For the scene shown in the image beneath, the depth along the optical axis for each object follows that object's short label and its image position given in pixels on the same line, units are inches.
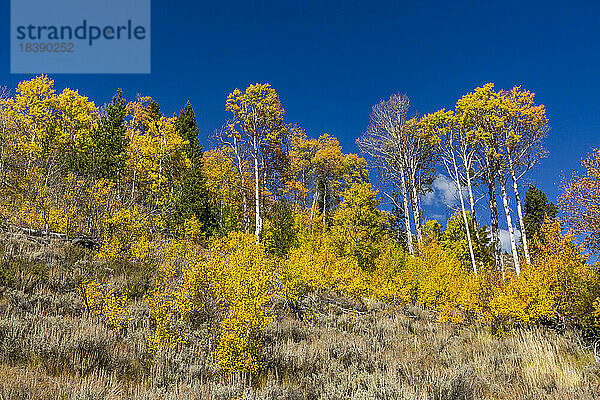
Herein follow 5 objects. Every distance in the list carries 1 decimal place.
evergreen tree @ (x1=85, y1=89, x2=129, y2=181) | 746.2
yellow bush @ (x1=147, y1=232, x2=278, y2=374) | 240.5
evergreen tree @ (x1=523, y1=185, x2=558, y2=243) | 1138.7
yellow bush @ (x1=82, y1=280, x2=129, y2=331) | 288.7
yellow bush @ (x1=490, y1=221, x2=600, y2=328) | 357.1
